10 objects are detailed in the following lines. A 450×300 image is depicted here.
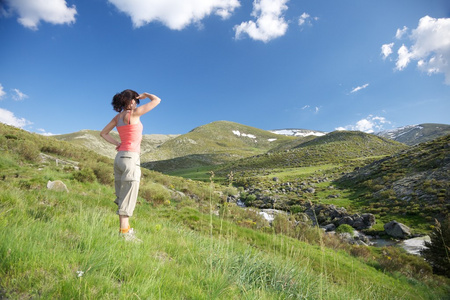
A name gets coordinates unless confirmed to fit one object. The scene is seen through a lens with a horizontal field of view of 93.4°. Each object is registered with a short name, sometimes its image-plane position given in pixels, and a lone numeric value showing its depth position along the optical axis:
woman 3.48
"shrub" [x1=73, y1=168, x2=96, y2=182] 11.28
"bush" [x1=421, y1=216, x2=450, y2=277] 9.19
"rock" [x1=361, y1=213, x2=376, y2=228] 16.75
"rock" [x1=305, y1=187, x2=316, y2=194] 30.08
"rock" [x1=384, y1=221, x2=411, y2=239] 14.48
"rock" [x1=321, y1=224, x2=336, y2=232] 16.65
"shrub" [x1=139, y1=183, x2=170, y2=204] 12.27
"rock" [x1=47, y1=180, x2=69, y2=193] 8.51
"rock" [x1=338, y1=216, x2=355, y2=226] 17.24
